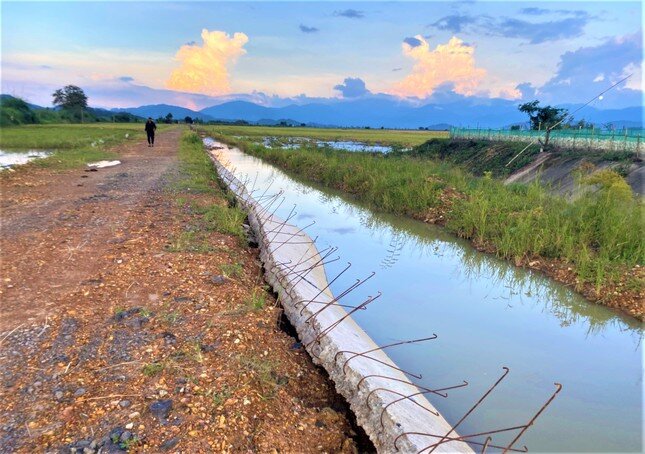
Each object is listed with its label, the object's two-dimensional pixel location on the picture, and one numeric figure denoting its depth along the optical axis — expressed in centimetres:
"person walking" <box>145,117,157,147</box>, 2147
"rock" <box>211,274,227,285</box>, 450
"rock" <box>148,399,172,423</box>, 246
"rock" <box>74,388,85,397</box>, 259
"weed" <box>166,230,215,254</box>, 538
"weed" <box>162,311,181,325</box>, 356
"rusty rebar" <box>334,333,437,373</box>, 310
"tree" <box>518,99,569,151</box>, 3200
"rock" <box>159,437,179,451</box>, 225
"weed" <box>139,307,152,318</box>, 361
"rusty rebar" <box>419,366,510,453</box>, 225
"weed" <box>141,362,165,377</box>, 284
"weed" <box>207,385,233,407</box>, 263
